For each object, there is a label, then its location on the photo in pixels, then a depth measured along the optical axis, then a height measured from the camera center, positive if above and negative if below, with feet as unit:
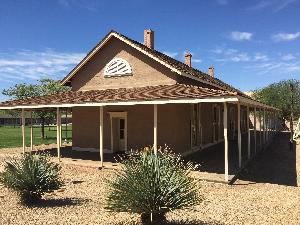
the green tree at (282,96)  140.11 +13.93
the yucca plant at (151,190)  14.73 -4.25
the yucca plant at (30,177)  21.39 -5.00
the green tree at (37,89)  94.69 +12.62
